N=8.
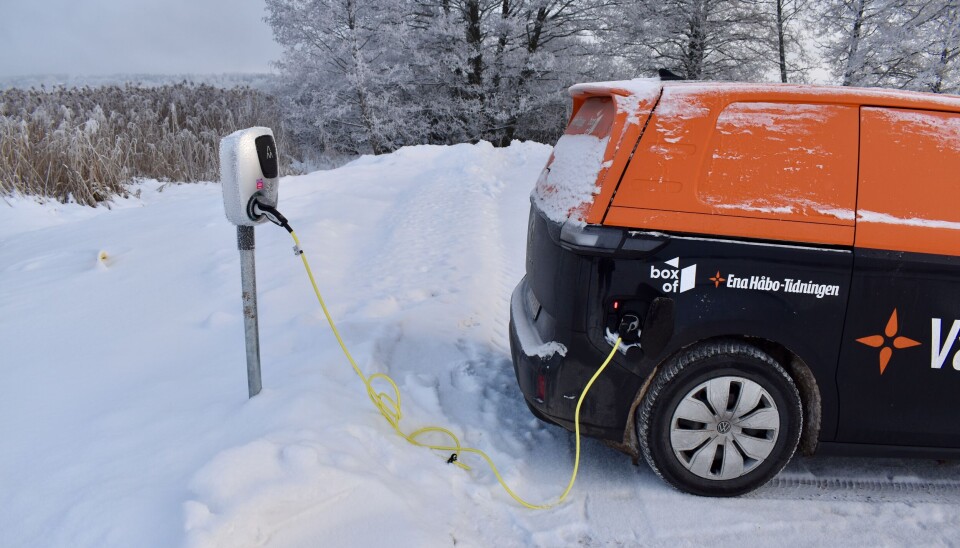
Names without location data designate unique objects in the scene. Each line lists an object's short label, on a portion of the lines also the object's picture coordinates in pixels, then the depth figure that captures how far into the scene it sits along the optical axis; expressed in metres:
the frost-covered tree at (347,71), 20.22
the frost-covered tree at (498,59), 22.41
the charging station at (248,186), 2.98
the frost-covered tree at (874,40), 16.85
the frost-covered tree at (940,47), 15.26
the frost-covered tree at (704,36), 23.95
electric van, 2.88
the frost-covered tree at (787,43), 23.42
